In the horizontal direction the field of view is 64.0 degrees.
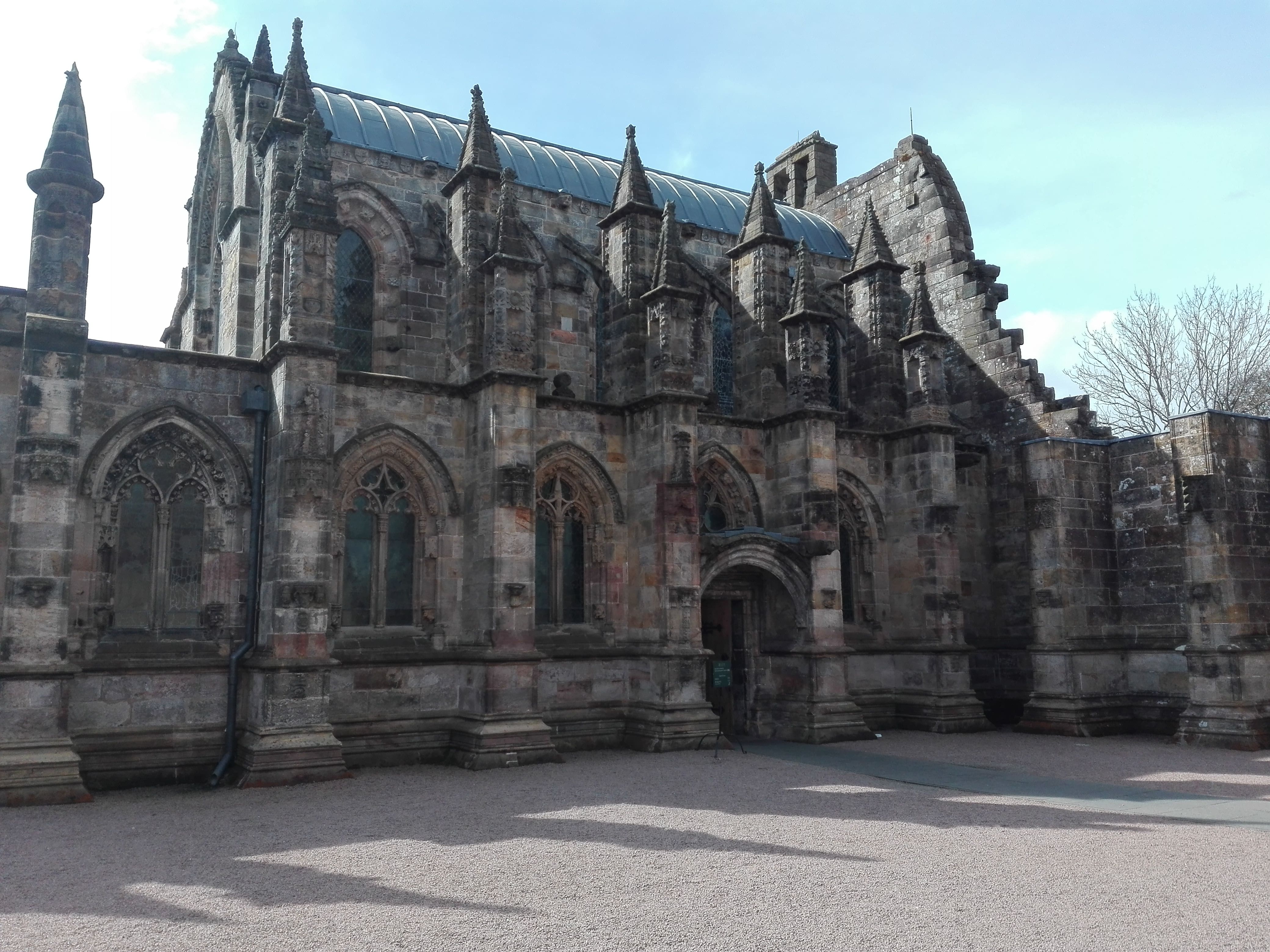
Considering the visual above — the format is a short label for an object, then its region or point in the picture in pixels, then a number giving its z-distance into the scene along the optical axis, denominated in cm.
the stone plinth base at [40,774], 1195
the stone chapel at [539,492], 1373
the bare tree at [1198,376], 2983
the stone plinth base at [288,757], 1321
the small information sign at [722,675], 1831
